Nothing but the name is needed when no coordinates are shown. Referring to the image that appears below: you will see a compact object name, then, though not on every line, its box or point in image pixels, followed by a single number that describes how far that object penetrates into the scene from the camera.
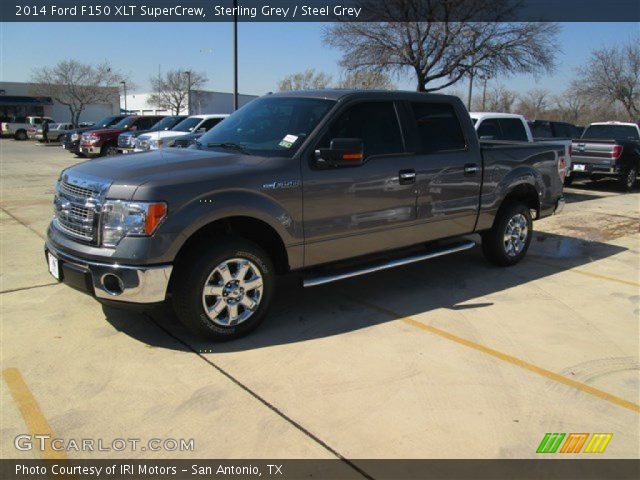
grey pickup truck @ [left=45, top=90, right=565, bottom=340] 3.77
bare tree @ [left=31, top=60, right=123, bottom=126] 62.34
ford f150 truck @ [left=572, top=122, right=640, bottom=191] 13.80
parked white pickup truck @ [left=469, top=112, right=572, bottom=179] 10.39
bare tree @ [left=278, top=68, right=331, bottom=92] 58.47
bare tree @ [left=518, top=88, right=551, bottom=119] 70.06
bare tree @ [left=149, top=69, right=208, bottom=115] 76.88
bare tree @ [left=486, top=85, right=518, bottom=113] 65.12
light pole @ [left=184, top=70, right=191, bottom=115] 69.65
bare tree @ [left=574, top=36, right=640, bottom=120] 37.91
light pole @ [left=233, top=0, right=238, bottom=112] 17.06
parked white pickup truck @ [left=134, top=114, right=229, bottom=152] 14.48
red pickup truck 20.23
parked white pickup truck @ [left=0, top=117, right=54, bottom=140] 45.47
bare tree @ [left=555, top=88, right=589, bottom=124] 58.91
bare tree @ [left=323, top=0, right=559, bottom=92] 22.83
